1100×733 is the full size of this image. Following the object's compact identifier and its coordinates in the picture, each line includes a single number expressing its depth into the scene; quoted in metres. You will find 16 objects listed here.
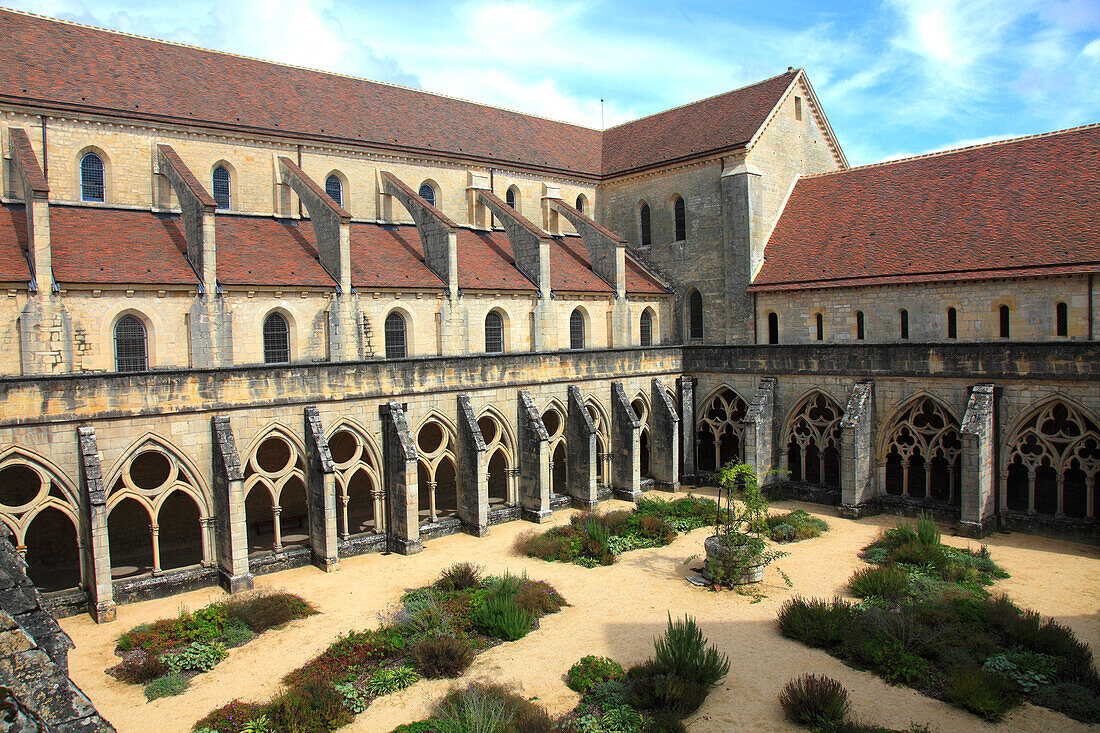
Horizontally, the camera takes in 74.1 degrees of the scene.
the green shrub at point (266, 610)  15.77
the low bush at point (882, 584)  15.78
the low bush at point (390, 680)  12.98
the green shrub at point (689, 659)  12.54
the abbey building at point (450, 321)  19.61
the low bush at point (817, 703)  11.12
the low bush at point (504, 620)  14.95
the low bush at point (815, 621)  14.13
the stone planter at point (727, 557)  17.42
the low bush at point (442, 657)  13.45
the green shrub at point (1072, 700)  11.32
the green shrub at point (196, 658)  13.99
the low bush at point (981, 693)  11.43
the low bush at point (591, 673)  12.69
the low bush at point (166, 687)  12.99
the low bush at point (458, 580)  17.41
